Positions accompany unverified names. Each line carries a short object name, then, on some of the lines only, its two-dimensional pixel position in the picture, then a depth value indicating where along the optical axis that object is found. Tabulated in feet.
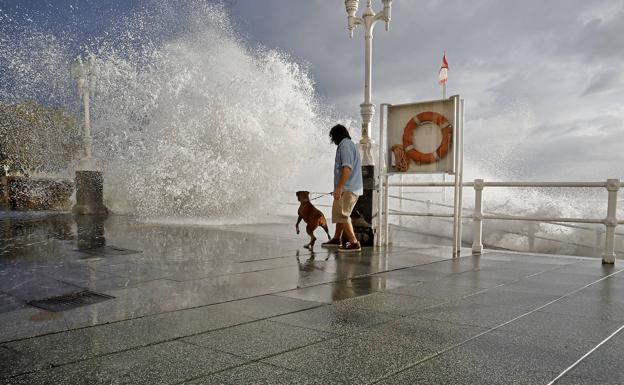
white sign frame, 24.76
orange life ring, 25.11
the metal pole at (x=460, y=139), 24.81
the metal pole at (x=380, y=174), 26.45
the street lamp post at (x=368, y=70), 28.25
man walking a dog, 23.75
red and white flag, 35.74
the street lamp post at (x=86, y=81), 54.54
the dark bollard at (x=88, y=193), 52.39
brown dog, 25.89
